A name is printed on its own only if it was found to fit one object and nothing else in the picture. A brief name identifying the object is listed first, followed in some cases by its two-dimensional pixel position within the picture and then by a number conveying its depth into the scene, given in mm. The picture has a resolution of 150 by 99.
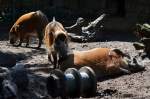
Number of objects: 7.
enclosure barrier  8477
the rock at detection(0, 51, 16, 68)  12239
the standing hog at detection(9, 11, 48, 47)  14117
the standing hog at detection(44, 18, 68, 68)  10414
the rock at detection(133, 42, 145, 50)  11781
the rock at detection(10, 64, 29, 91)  7750
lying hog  10539
